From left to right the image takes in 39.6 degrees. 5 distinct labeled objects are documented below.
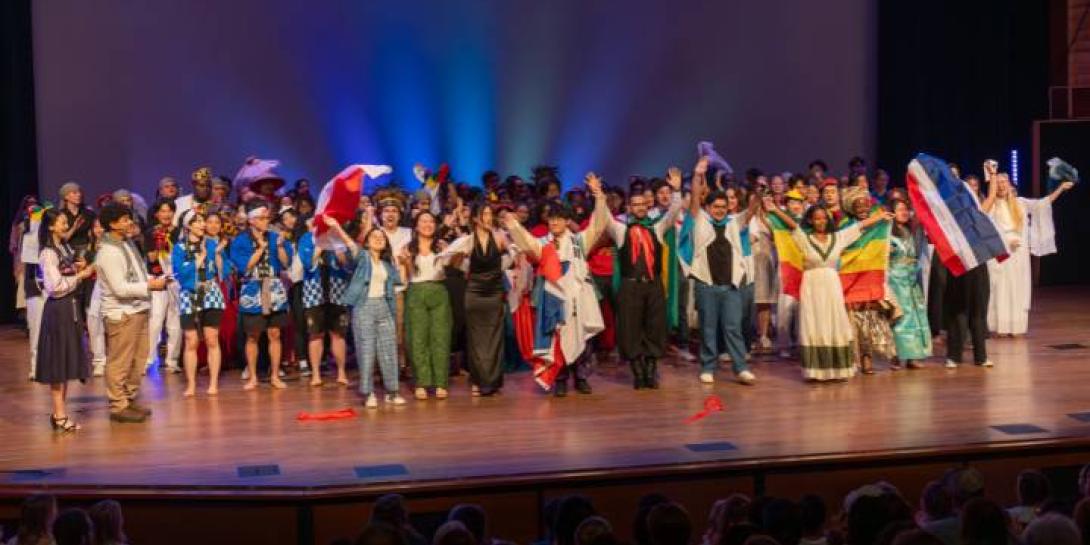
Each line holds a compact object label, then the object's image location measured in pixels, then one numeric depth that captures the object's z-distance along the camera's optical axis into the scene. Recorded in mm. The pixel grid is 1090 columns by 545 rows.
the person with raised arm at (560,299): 9609
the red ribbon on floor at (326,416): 9047
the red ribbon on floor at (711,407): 8875
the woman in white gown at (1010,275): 11930
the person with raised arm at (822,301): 9891
